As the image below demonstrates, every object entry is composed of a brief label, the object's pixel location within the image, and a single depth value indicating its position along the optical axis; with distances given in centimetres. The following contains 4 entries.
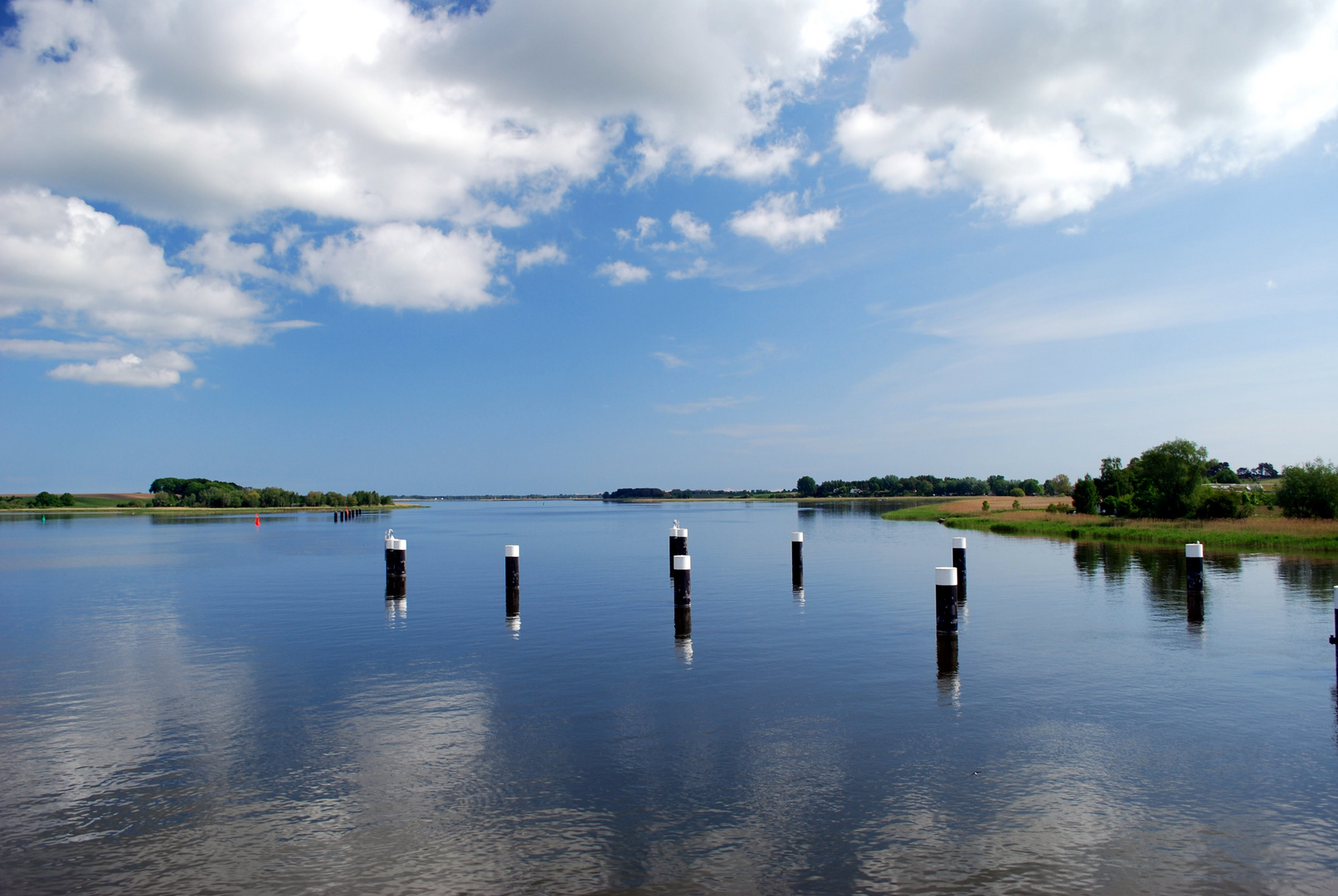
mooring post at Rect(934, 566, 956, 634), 1526
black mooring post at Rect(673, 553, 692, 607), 1923
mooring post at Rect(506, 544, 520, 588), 2272
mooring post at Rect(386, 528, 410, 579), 2562
